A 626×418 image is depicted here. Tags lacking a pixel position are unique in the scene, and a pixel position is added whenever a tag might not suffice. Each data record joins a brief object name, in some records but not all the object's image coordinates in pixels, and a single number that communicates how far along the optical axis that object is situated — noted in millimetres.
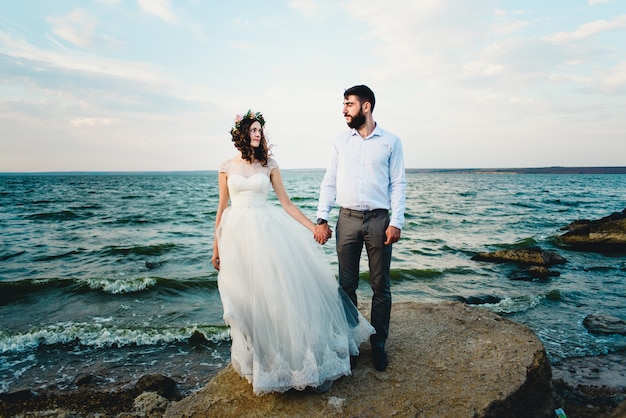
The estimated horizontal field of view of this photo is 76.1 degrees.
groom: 3785
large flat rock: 3240
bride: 3326
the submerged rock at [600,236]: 14906
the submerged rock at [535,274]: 11009
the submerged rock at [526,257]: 12539
